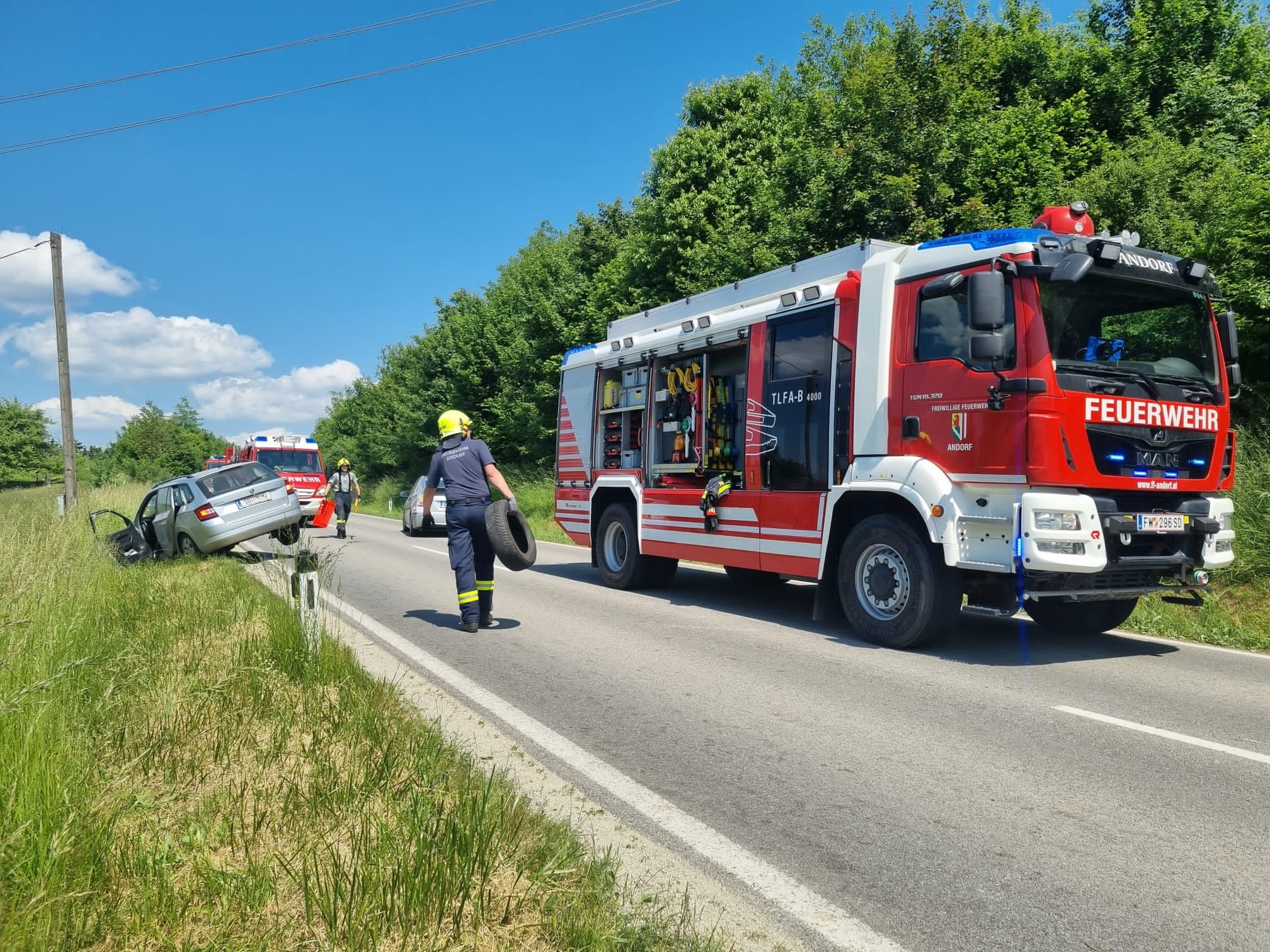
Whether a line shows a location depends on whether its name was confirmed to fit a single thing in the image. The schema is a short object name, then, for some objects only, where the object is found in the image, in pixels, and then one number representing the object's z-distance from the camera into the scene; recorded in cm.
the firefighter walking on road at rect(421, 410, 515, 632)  823
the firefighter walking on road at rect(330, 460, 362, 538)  2169
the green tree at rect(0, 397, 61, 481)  9106
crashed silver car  1359
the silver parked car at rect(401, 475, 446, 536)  2184
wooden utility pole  2209
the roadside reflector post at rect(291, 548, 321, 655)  592
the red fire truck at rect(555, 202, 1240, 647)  652
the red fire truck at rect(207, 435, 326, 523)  2839
